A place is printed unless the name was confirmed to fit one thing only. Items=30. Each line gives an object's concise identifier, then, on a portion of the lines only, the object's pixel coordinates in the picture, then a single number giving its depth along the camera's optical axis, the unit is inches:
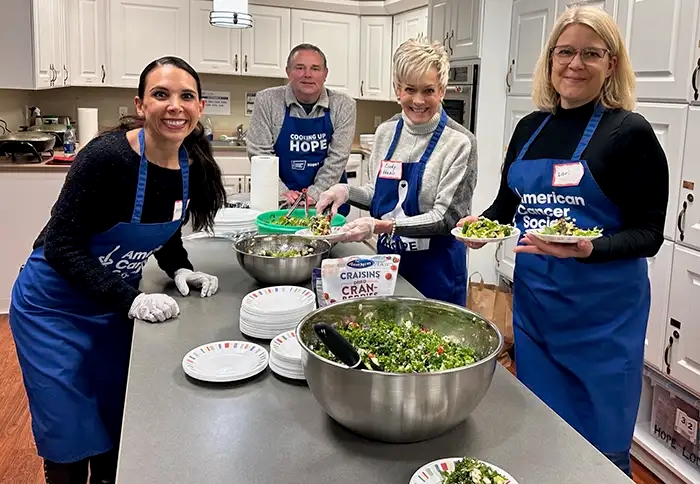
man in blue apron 123.2
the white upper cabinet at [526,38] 131.0
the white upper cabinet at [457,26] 148.1
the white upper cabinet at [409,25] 207.3
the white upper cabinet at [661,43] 92.2
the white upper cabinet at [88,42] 198.4
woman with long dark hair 65.3
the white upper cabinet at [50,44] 159.3
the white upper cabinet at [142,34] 204.1
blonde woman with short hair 83.8
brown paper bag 139.9
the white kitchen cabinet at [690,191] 91.2
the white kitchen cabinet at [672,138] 93.8
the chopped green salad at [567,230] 66.9
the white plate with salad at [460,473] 37.4
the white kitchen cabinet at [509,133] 140.4
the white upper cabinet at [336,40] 222.7
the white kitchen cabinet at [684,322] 94.5
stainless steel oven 149.2
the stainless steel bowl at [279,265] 73.9
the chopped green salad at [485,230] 71.6
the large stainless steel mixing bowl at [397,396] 40.0
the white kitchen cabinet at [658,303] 99.5
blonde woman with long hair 68.3
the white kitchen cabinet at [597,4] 108.0
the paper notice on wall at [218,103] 234.1
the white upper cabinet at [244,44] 212.2
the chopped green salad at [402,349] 44.2
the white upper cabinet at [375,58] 228.8
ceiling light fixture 118.1
